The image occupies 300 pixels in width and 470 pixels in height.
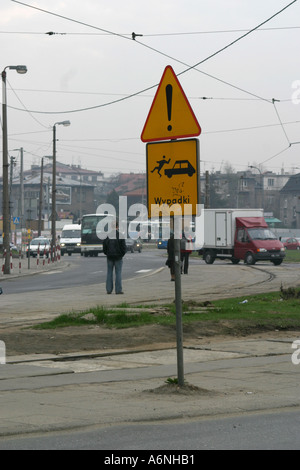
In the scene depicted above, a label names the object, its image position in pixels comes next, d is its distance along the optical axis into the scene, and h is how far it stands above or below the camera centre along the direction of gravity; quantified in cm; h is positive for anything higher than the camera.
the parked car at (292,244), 9512 -365
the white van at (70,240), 7981 -266
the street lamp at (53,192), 6479 +114
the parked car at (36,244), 7231 -275
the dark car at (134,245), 8462 -332
